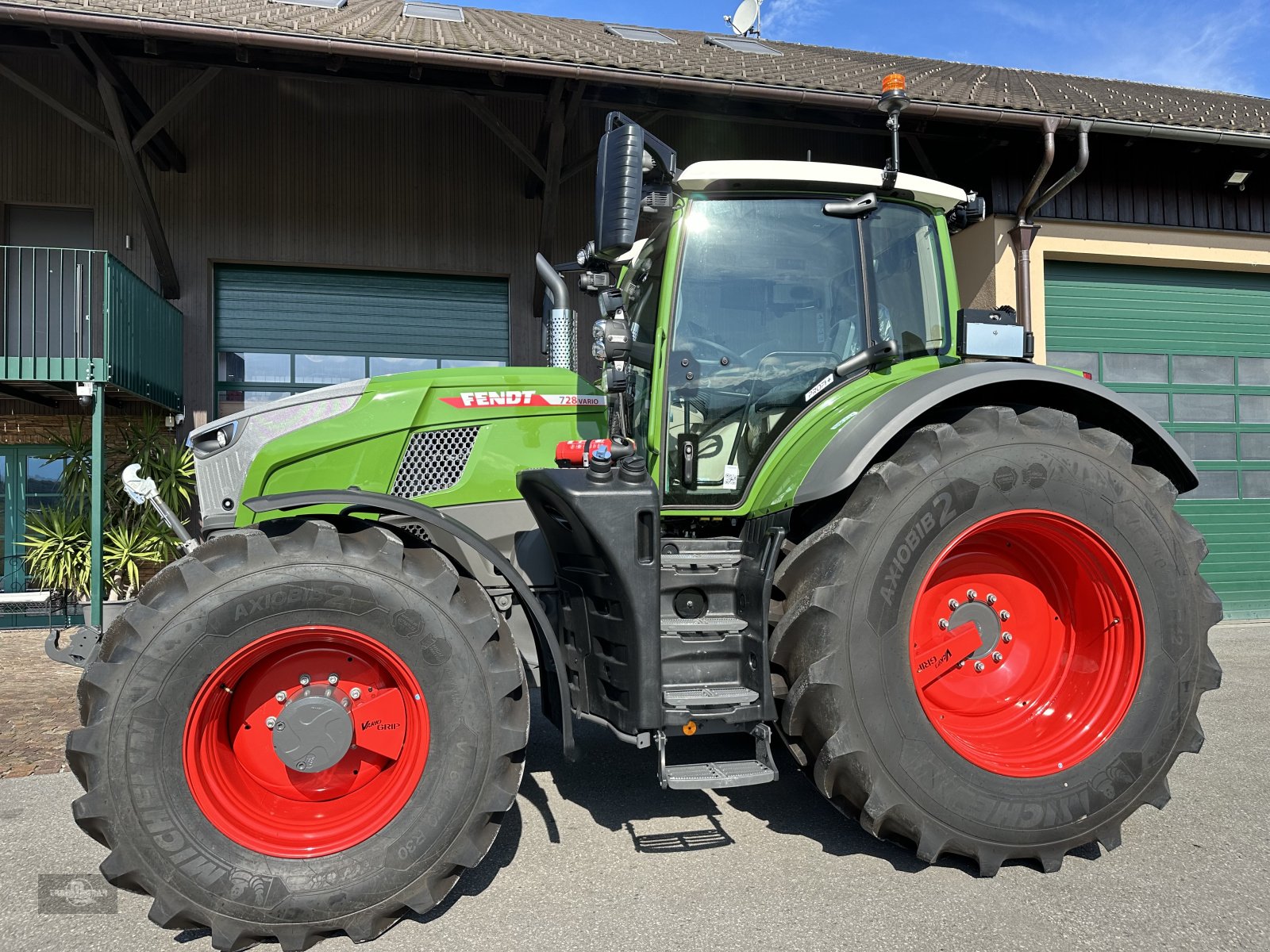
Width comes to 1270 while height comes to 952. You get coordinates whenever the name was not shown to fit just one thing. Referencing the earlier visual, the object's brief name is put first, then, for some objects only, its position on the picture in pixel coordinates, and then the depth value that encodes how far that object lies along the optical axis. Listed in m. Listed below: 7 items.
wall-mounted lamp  8.14
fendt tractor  2.31
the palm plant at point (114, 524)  7.62
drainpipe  7.52
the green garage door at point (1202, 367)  8.23
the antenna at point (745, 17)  10.74
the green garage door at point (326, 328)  8.70
